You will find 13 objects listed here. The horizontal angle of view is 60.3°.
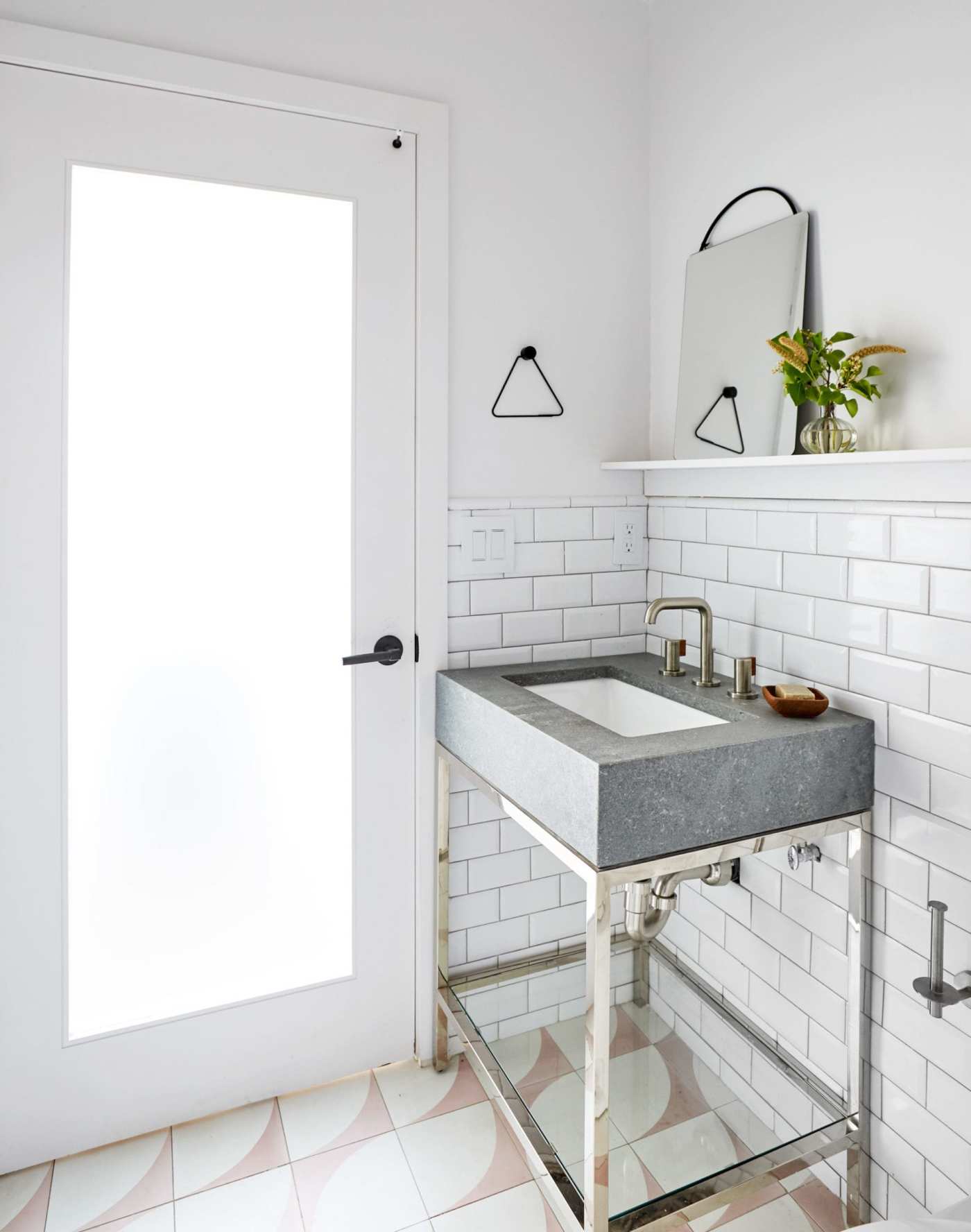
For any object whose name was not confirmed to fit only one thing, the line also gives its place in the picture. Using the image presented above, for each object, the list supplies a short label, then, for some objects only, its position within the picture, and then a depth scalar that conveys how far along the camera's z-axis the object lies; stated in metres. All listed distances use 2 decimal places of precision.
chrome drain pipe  1.73
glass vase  1.46
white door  1.60
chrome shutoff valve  1.54
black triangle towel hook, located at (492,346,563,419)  1.96
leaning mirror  1.64
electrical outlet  2.12
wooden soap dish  1.48
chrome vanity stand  1.31
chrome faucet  1.71
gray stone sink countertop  1.29
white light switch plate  1.95
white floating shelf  1.31
